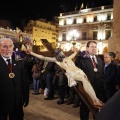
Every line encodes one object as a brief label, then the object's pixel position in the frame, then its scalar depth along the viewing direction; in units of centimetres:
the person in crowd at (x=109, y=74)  325
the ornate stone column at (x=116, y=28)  605
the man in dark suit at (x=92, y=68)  257
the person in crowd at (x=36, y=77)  546
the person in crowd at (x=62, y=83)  458
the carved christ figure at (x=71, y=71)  222
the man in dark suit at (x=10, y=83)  209
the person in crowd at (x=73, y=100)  423
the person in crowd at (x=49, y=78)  488
